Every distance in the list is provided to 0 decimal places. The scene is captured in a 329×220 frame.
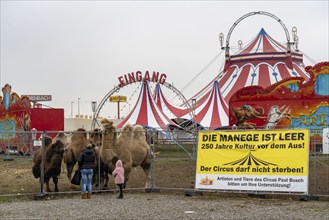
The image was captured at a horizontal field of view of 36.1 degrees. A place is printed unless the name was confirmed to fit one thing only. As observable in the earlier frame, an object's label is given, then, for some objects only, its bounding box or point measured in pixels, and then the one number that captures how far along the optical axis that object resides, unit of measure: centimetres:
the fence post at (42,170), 1442
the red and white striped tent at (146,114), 3250
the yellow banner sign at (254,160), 1338
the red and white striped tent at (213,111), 3288
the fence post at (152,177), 1560
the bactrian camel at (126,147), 1548
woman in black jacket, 1423
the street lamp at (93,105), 3407
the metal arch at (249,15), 3866
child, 1415
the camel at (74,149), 1647
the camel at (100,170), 1550
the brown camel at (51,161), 1506
